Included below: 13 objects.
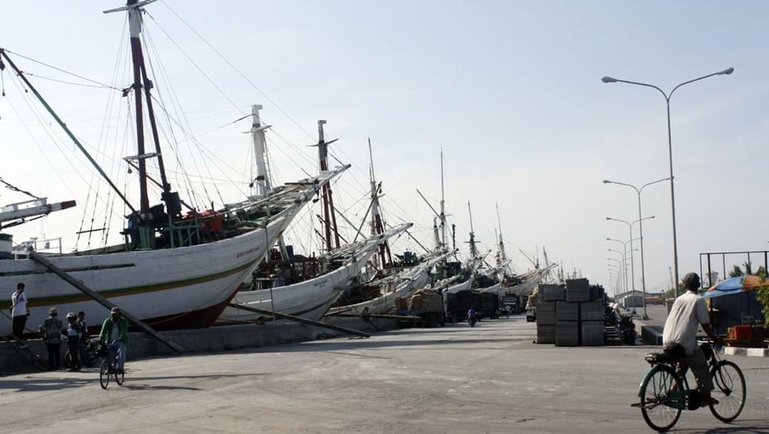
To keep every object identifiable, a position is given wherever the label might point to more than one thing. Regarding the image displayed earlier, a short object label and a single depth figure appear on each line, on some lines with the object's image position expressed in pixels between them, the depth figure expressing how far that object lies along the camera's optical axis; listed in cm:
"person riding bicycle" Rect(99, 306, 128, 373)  1630
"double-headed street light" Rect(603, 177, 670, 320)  6786
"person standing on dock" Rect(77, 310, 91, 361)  2160
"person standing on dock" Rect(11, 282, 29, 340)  2247
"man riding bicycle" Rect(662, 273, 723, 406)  967
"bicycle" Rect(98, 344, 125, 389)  1592
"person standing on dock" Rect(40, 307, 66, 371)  2064
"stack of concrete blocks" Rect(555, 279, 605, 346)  2480
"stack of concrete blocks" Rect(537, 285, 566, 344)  2566
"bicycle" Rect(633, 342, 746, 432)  945
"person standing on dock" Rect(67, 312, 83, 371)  2047
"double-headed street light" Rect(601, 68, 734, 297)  3580
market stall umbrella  2683
